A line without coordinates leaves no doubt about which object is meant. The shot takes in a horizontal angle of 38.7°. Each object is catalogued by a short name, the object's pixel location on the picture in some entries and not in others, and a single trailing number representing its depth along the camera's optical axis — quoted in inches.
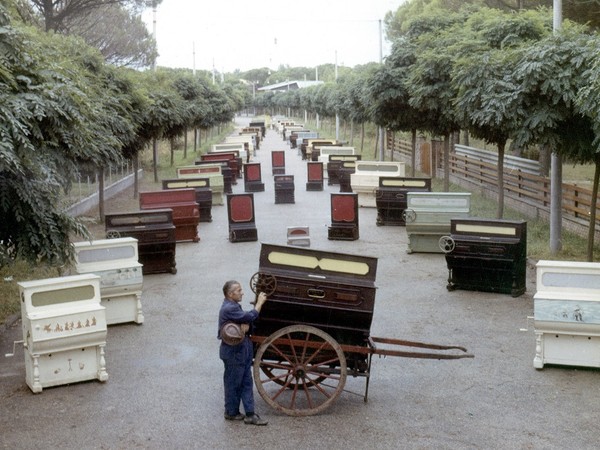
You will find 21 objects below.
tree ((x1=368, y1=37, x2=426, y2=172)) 1213.7
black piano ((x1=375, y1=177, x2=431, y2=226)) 936.3
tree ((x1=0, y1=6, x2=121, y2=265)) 410.0
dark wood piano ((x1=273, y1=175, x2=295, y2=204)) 1207.6
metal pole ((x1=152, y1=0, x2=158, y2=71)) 1763.0
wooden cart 362.3
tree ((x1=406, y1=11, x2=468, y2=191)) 1016.9
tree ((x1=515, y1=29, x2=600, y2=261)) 651.5
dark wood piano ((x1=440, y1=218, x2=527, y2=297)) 581.6
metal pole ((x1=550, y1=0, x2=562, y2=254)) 735.7
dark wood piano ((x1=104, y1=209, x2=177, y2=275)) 684.7
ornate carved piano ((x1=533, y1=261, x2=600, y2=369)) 411.5
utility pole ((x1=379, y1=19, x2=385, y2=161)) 1905.8
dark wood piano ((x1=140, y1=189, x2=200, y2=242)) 857.5
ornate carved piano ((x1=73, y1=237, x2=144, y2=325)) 524.4
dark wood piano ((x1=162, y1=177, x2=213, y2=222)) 1023.0
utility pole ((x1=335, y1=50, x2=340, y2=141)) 2735.0
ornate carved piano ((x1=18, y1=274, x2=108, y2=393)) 400.2
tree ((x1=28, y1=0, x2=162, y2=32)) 1443.2
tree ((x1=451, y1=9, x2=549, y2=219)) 696.4
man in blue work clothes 351.3
